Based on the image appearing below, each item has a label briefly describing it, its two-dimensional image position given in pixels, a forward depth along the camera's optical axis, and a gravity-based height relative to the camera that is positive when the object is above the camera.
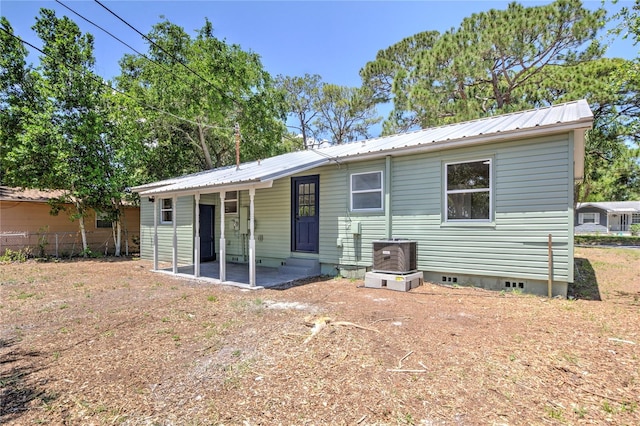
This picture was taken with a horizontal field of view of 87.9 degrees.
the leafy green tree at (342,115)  24.36 +7.06
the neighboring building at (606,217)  34.19 -0.82
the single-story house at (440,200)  5.84 +0.20
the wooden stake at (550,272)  5.74 -1.09
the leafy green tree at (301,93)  26.05 +9.23
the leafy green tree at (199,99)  16.95 +5.85
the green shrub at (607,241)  19.20 -1.95
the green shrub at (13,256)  12.16 -1.78
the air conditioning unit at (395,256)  6.85 -0.99
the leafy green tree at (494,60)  13.30 +6.56
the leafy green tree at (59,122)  12.56 +3.41
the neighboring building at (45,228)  13.64 -0.88
